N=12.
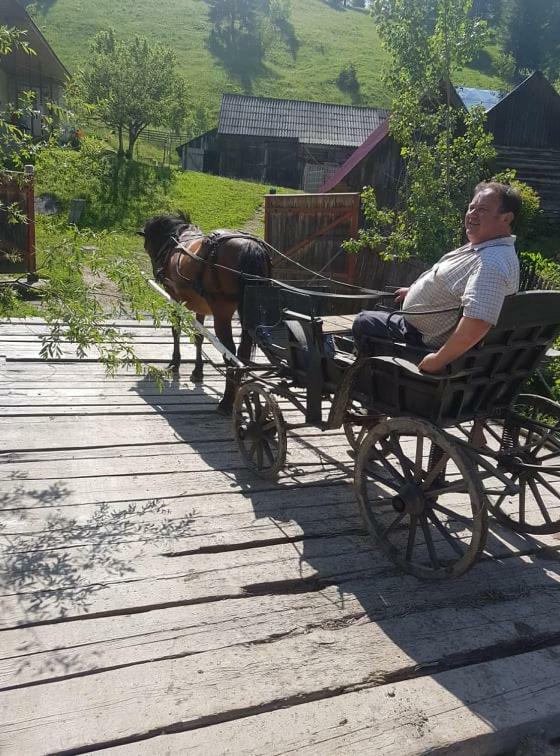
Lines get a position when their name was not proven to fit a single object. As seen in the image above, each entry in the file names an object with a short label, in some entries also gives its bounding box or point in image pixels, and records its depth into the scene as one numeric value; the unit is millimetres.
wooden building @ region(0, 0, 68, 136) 24562
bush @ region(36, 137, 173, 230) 22406
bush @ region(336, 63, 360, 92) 65875
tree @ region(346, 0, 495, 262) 9117
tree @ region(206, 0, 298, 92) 72688
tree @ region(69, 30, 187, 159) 33844
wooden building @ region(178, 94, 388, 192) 39938
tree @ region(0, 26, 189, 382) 3760
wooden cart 3146
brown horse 5770
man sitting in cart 2920
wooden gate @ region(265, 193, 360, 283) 11383
